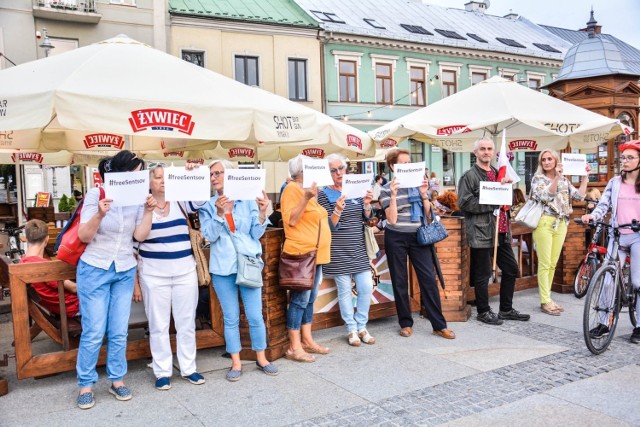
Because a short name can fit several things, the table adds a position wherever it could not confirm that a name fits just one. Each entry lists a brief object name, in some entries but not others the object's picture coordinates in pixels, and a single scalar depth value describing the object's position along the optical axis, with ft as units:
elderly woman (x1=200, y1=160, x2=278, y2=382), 15.47
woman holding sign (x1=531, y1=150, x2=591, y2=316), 22.66
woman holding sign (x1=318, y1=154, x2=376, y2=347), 17.97
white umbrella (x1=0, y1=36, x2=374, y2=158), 14.26
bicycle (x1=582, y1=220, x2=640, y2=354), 17.69
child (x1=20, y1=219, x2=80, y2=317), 16.21
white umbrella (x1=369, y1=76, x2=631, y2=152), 25.23
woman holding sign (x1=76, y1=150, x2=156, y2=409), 13.88
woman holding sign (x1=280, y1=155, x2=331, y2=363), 16.62
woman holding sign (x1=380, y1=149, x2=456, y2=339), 19.24
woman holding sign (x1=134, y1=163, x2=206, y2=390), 14.69
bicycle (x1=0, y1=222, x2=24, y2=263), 28.84
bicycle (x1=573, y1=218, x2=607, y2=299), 22.80
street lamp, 46.00
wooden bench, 14.96
